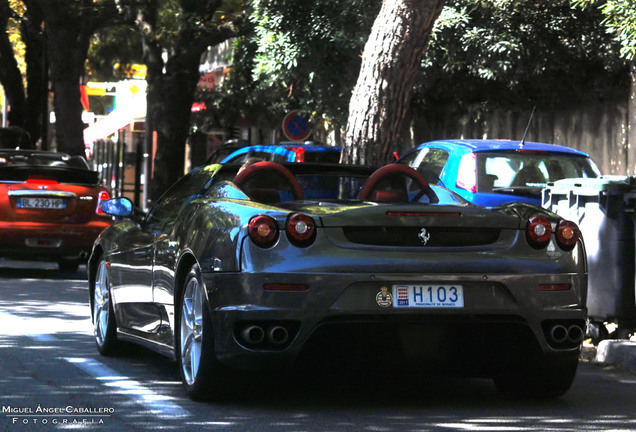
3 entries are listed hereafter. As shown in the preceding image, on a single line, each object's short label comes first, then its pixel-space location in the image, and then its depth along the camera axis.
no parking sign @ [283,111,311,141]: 28.58
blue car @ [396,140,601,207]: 14.70
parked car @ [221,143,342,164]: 21.80
